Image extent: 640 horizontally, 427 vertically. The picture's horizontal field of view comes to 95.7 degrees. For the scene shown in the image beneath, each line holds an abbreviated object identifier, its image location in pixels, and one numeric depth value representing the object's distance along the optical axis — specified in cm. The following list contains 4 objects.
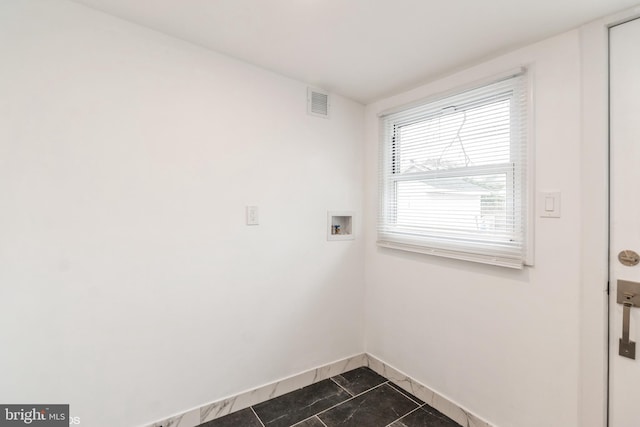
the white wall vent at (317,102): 221
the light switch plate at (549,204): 148
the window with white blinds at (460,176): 165
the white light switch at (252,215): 194
